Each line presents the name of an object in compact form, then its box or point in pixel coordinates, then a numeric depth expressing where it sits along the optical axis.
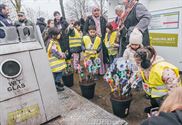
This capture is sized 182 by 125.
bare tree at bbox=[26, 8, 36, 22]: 21.47
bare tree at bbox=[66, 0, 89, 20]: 21.44
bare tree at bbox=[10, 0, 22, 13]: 11.32
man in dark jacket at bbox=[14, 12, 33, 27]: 5.52
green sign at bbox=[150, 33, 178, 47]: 5.02
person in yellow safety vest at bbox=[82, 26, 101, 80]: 4.64
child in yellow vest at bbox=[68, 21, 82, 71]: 5.54
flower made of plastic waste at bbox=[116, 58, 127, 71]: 3.02
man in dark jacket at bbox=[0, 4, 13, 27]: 4.15
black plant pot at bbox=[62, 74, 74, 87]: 4.83
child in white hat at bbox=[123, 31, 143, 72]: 3.17
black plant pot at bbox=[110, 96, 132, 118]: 3.01
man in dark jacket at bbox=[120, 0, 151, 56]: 3.38
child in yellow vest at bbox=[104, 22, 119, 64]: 4.88
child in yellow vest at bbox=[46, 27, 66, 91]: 4.10
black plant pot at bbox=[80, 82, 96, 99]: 3.92
